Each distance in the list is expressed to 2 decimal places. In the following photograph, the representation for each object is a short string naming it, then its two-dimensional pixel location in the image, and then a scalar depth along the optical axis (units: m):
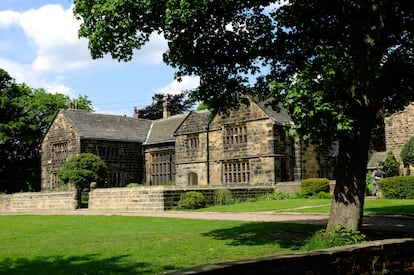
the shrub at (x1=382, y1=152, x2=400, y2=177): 36.97
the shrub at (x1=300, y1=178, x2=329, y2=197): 32.31
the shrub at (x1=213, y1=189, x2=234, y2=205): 29.83
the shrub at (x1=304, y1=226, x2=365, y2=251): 10.46
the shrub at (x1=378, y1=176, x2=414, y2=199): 28.02
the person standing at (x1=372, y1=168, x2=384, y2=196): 31.13
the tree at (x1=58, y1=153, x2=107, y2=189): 37.12
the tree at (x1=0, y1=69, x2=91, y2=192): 52.91
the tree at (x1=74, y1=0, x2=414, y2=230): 9.63
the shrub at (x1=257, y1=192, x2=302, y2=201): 32.72
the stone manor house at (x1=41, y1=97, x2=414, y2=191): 37.34
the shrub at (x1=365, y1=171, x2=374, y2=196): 34.14
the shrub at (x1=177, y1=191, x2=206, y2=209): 27.22
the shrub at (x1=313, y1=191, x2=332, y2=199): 31.56
